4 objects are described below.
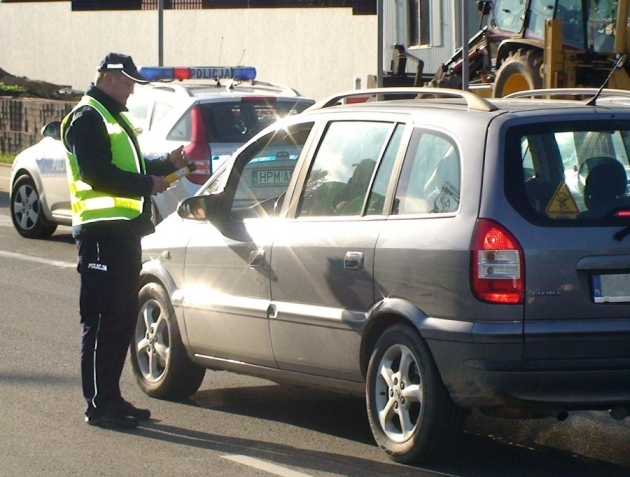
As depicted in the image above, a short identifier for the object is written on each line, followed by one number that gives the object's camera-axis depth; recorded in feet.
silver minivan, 25.65
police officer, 31.49
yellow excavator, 83.48
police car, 54.79
